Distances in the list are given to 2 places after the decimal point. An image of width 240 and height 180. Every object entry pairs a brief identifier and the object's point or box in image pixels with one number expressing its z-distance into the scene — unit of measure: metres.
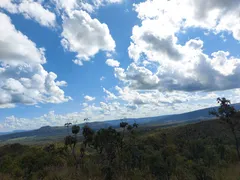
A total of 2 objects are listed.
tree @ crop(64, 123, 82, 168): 13.31
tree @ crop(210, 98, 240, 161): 23.05
